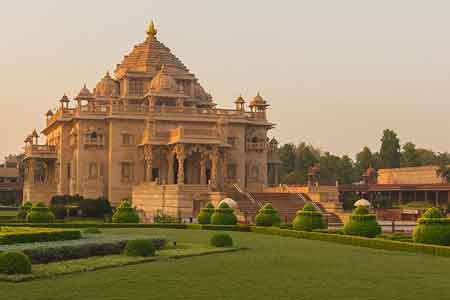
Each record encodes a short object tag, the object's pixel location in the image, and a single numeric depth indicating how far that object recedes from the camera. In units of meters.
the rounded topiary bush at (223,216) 36.03
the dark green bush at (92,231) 27.52
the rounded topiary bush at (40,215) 36.78
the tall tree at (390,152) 97.06
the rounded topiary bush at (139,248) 19.95
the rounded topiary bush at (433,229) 24.28
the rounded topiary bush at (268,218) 35.59
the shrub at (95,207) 45.69
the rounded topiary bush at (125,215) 38.03
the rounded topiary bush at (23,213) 40.84
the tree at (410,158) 106.26
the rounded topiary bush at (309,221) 32.48
